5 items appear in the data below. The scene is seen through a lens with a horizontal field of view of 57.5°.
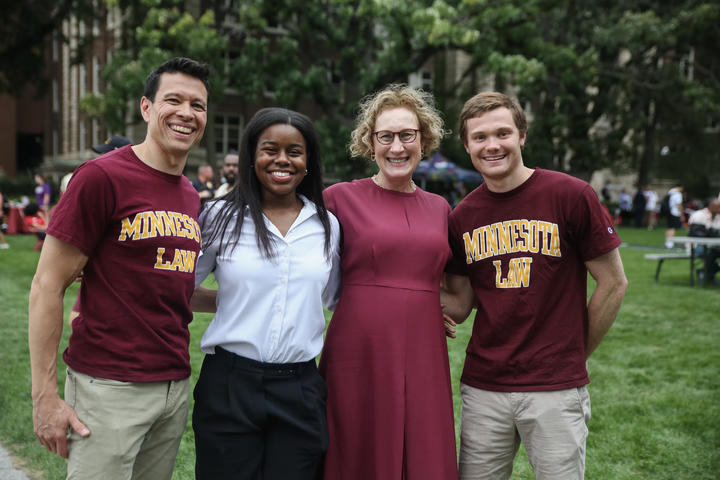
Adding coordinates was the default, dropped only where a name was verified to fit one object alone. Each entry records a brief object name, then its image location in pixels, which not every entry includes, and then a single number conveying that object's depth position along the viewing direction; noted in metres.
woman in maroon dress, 2.82
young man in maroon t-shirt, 2.76
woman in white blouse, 2.54
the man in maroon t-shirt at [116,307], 2.33
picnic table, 11.12
